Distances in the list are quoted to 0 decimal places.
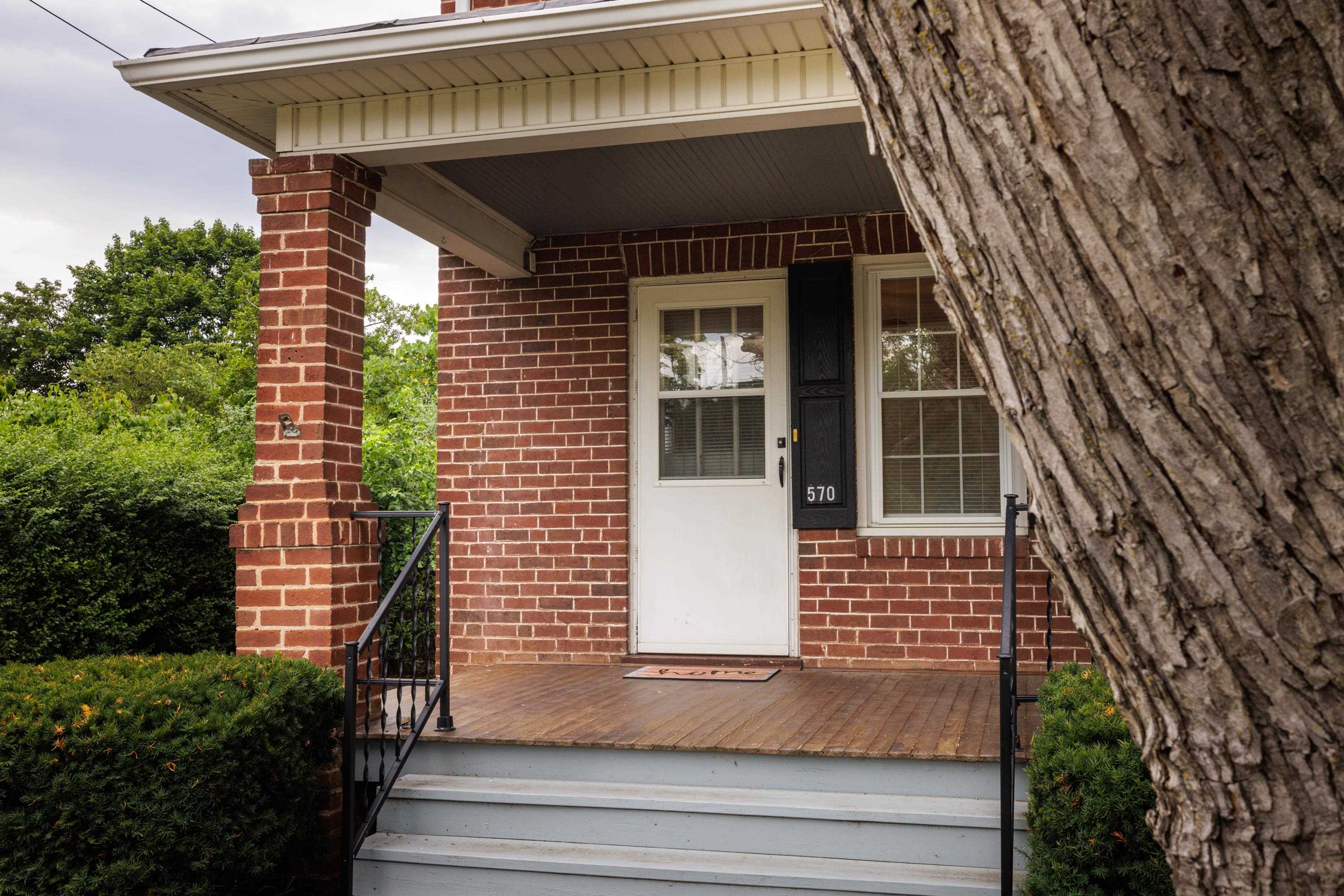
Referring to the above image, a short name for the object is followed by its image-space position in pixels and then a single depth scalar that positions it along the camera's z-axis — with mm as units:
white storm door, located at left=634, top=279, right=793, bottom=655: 6609
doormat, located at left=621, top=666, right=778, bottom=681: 6137
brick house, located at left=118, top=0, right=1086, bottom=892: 4598
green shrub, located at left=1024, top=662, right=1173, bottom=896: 3037
